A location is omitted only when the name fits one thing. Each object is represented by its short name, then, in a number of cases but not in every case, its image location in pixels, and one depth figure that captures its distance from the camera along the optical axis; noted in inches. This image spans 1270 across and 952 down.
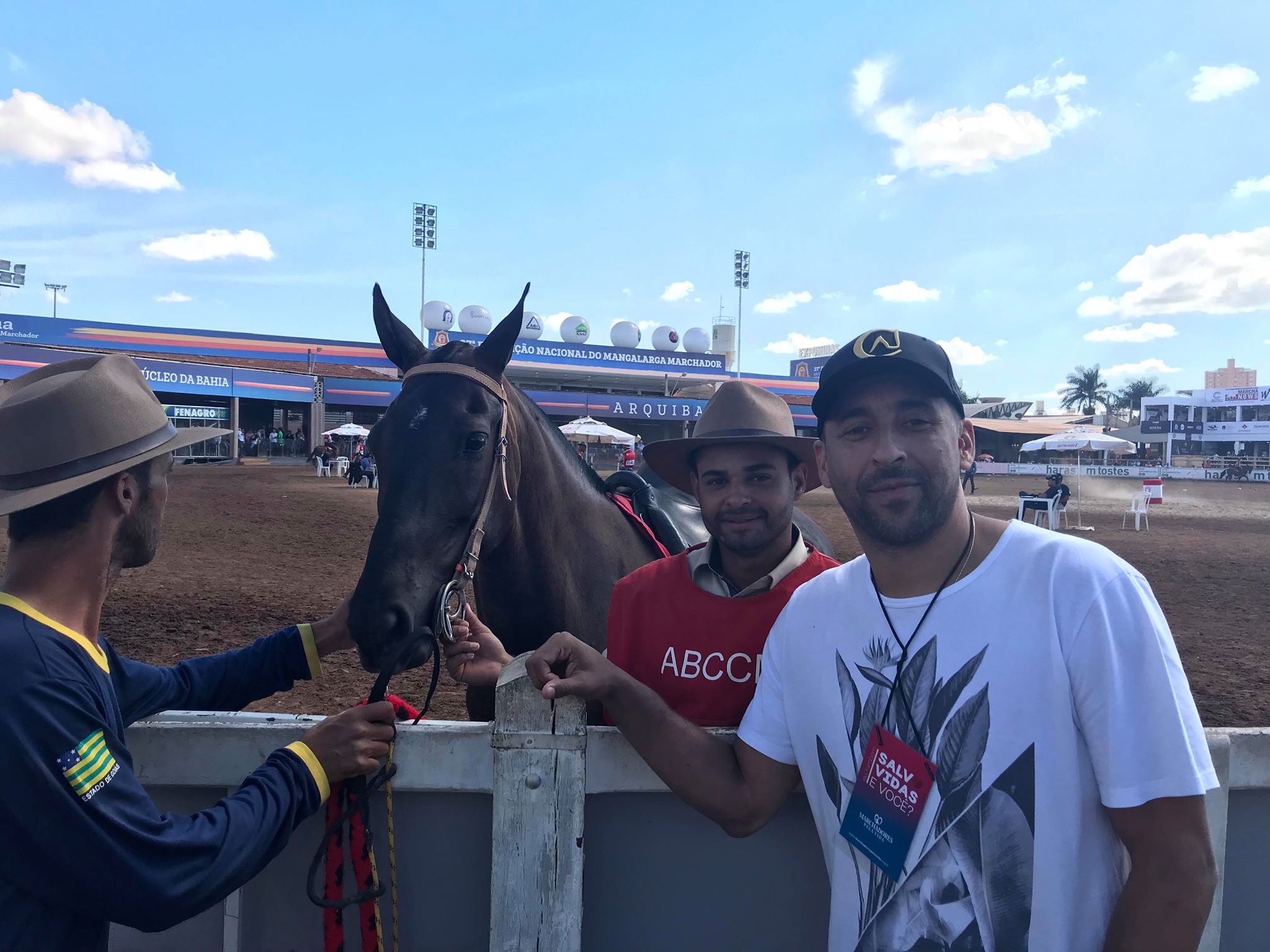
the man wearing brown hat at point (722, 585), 72.0
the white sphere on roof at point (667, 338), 2333.9
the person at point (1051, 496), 598.2
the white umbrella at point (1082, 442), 810.2
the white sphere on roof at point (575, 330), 2130.9
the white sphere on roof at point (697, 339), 2389.3
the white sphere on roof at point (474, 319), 2098.9
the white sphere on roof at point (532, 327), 2162.9
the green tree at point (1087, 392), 3122.5
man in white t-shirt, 46.8
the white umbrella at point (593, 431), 1021.4
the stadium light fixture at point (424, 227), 2066.9
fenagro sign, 1178.6
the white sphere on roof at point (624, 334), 2183.8
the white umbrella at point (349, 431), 1124.4
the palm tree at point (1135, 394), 3026.6
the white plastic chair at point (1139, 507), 655.1
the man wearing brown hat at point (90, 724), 43.4
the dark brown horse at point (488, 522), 75.9
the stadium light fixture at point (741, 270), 2615.7
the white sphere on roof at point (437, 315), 2028.8
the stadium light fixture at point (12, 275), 1946.4
